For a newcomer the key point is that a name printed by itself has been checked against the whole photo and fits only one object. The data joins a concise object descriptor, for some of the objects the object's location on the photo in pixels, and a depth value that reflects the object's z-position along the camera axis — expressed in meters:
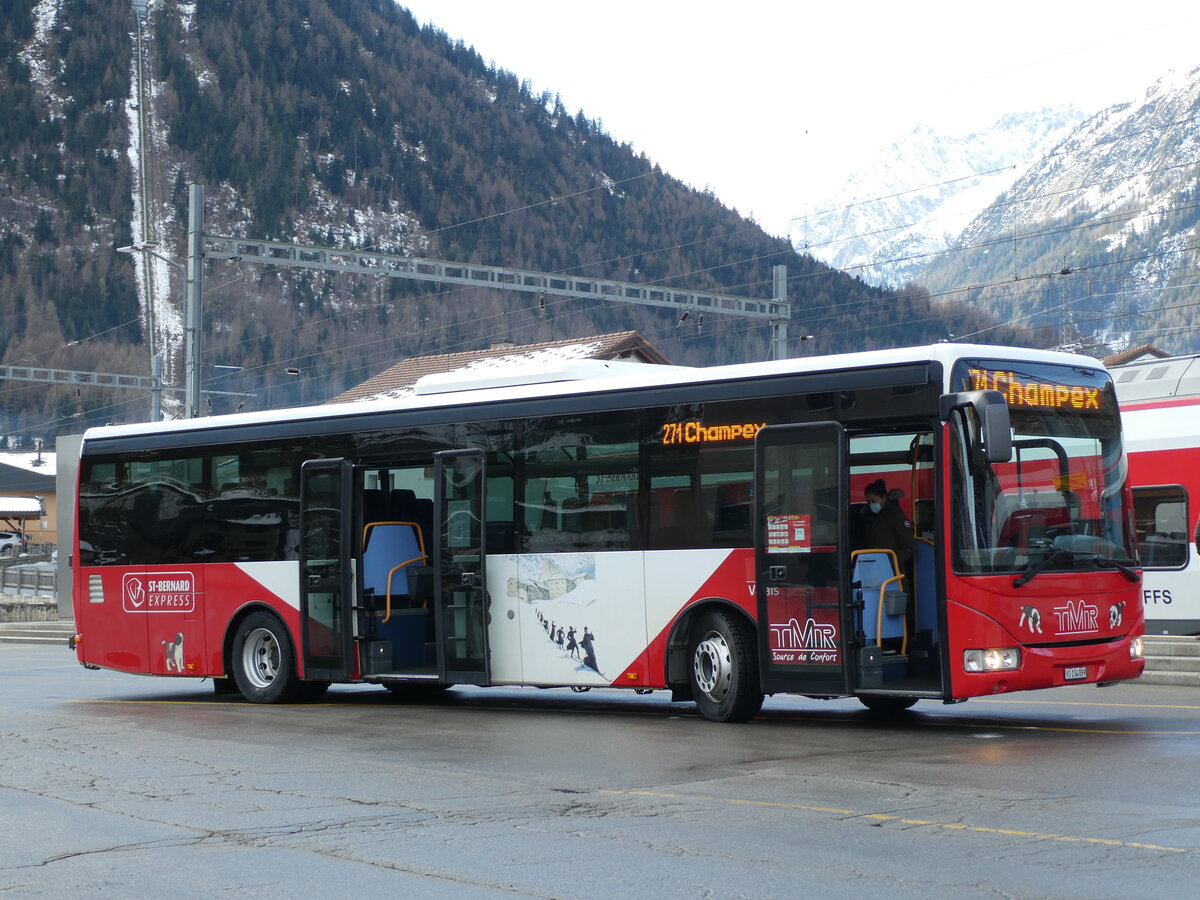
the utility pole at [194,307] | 29.94
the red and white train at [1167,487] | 21.08
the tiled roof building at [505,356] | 55.78
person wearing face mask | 12.95
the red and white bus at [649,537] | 12.66
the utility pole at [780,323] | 37.00
